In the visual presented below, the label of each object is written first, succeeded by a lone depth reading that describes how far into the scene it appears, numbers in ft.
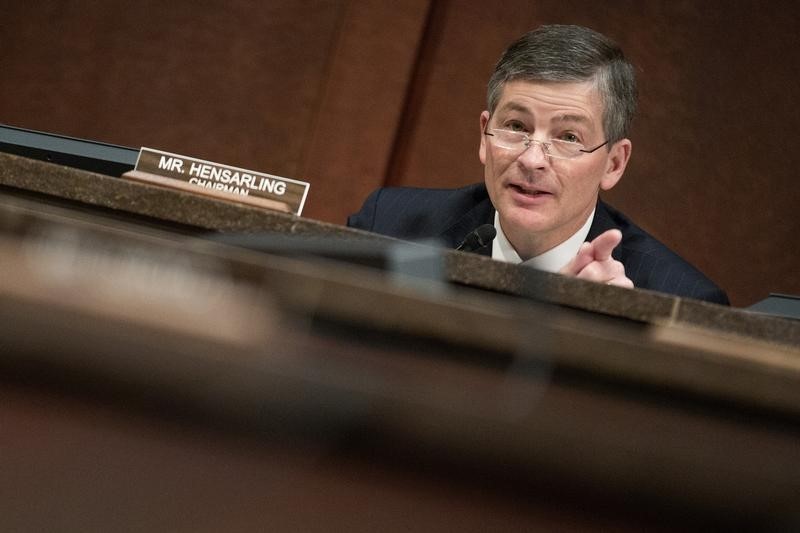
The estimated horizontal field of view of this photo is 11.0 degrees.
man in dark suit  14.92
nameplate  13.59
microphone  13.73
